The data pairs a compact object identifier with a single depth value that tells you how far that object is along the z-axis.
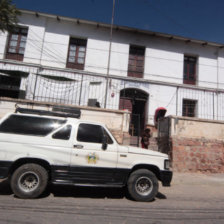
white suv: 4.02
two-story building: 12.05
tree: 7.47
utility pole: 11.95
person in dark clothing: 8.46
